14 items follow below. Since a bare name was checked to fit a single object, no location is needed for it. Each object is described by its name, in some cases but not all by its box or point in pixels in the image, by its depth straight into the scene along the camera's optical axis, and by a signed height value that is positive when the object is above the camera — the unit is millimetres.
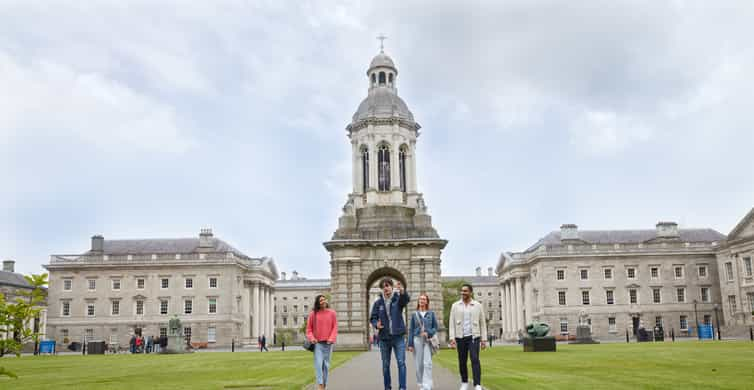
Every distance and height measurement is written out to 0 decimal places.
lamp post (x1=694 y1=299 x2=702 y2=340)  70181 -1683
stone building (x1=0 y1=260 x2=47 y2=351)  81375 +4418
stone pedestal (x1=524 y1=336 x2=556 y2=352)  33941 -2015
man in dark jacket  13297 -294
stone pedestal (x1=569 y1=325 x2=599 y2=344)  49781 -2453
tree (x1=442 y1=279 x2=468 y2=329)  99000 +1827
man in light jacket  13305 -445
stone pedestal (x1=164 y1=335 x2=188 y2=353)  46062 -2222
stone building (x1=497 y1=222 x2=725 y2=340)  72625 +1768
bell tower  41125 +5547
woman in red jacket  12688 -447
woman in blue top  13234 -620
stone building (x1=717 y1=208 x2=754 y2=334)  64062 +2320
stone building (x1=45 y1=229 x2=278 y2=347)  74875 +1933
